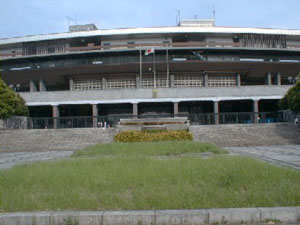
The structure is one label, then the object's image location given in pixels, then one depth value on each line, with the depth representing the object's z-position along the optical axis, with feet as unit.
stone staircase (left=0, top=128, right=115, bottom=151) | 70.79
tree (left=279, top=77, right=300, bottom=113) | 77.25
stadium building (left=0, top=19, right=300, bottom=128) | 101.76
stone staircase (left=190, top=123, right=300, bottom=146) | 70.38
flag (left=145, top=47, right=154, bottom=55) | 102.04
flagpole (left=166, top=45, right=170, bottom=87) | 109.46
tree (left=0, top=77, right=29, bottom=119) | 80.79
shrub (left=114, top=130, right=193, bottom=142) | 64.44
